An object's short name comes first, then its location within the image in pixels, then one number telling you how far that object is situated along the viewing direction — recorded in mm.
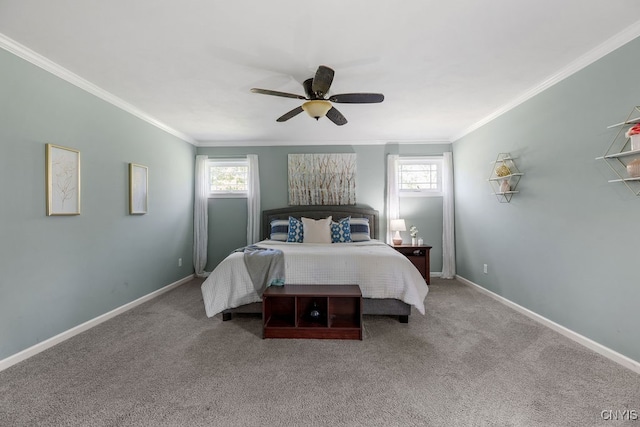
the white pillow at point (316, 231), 4273
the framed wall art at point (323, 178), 5055
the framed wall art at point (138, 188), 3445
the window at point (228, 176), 5188
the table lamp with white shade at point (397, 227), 4680
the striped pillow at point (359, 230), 4457
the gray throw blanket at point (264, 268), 2889
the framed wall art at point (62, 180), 2434
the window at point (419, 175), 5055
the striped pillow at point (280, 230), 4523
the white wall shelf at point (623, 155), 2025
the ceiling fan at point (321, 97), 2320
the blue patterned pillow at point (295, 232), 4410
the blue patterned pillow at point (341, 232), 4355
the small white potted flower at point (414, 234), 4742
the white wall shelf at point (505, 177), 3314
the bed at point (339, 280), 2846
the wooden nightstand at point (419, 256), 4402
